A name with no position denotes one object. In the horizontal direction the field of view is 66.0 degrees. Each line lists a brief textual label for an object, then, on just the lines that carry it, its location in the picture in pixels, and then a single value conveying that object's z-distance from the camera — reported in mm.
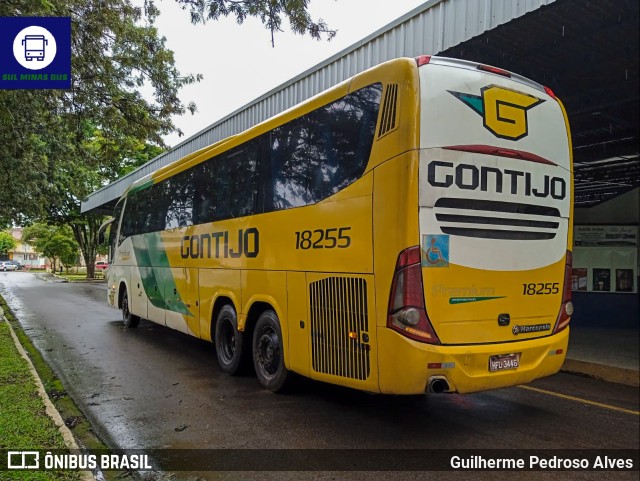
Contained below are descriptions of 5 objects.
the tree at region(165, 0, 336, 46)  6617
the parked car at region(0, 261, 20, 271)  69125
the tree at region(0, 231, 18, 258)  93162
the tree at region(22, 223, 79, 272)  45750
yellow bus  4219
